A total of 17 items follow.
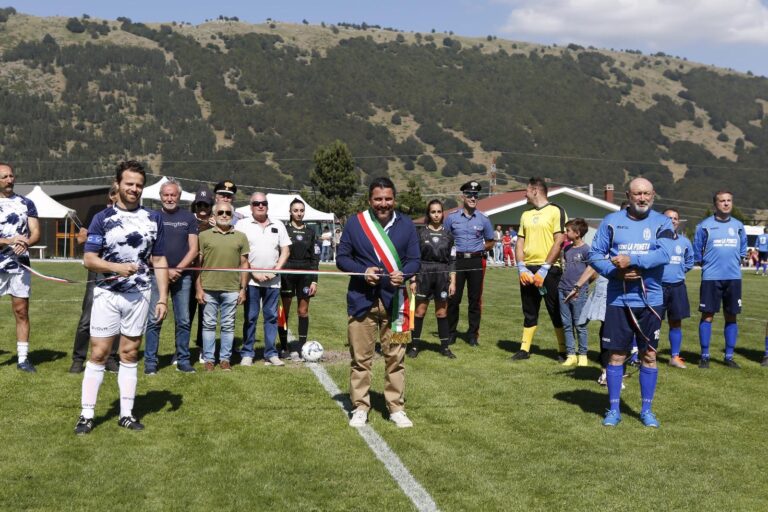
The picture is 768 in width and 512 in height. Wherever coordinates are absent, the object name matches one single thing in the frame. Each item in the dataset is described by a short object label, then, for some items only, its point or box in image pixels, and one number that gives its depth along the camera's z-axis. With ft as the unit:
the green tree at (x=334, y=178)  270.26
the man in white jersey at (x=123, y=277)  21.38
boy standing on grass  33.50
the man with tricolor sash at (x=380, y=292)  23.38
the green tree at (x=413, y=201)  267.18
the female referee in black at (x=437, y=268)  36.27
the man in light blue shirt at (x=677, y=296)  34.01
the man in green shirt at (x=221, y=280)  31.01
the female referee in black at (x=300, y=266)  34.24
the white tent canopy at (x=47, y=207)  124.77
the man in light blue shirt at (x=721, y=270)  35.29
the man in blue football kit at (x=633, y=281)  23.41
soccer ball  33.53
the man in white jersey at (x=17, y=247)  29.09
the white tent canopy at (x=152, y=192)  113.60
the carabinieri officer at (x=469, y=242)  37.65
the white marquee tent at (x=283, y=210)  133.18
